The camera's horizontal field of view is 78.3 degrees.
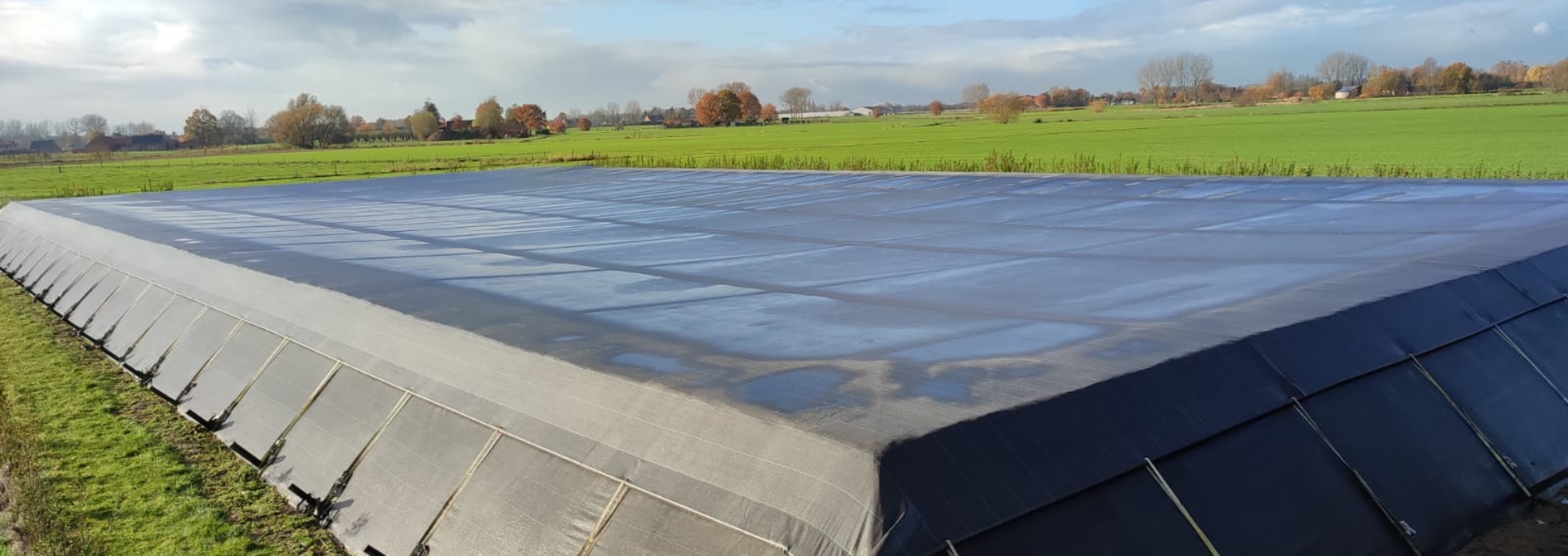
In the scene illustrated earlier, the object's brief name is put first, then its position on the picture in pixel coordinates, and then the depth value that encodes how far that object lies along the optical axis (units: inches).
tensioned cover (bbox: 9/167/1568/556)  157.1
